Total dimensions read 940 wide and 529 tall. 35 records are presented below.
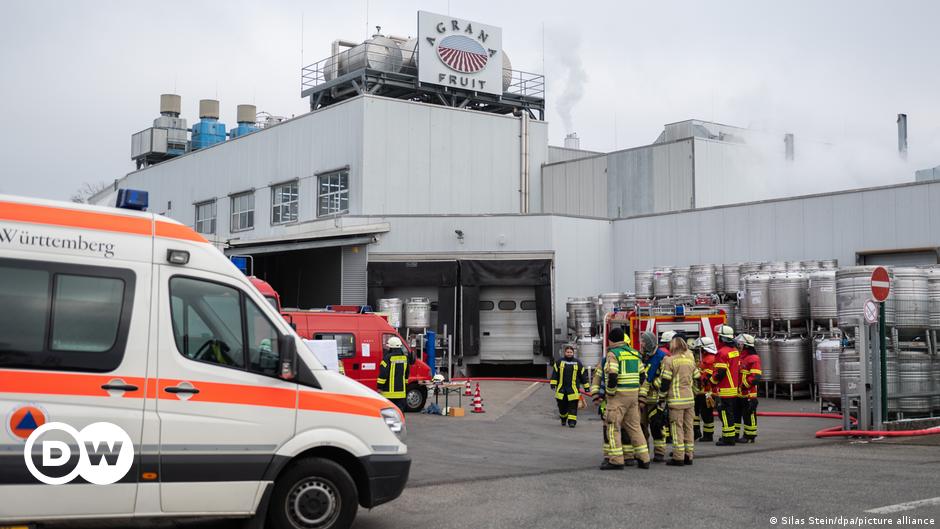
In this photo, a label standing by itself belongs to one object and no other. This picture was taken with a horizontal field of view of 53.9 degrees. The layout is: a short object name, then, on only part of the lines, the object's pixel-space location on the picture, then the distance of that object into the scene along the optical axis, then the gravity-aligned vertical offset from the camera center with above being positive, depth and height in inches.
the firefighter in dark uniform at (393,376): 710.5 -49.9
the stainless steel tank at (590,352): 1044.5 -46.3
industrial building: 1055.0 +156.5
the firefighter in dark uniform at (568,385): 713.0 -57.8
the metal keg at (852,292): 633.6 +12.8
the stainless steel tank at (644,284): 1069.1 +31.3
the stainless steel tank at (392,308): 1101.7 +3.7
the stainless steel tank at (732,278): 982.4 +35.0
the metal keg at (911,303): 608.4 +5.0
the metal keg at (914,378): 599.8 -43.7
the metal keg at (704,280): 999.6 +33.4
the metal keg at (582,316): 1098.1 -6.0
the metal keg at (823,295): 829.8 +14.1
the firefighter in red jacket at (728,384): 544.4 -43.1
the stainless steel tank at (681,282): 1022.8 +32.1
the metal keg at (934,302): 610.9 +5.7
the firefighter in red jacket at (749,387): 538.6 -44.7
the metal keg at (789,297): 864.9 +12.9
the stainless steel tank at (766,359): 874.8 -45.5
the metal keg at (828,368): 753.6 -47.5
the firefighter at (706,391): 559.8 -48.8
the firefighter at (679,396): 462.3 -43.2
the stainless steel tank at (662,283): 1045.2 +31.7
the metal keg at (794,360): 855.7 -45.6
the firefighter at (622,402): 449.1 -44.8
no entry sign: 561.3 +16.3
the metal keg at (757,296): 885.8 +14.2
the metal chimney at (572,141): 1881.2 +346.7
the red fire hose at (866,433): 561.6 -75.3
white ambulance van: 254.7 -22.8
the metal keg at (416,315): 1106.7 -4.7
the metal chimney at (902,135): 1325.0 +255.3
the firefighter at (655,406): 478.9 -49.6
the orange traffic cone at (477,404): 797.9 -80.3
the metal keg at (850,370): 589.0 -40.5
